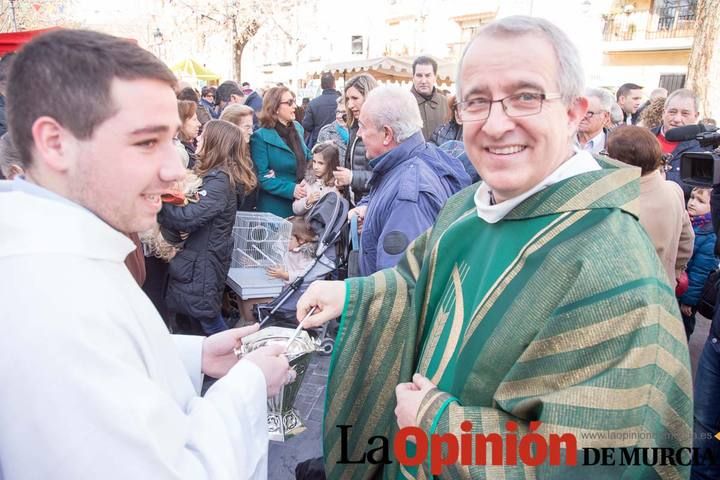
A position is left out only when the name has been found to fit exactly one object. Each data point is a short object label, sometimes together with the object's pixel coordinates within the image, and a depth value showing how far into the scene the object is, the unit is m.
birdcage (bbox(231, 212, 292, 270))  4.78
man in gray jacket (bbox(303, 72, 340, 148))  8.09
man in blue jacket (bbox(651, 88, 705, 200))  4.66
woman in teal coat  5.30
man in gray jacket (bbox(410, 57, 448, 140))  6.05
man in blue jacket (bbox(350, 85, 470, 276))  2.84
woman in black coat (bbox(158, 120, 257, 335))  3.88
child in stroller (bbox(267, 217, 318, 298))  4.71
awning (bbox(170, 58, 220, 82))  16.66
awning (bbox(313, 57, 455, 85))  12.09
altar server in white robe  0.99
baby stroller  4.40
